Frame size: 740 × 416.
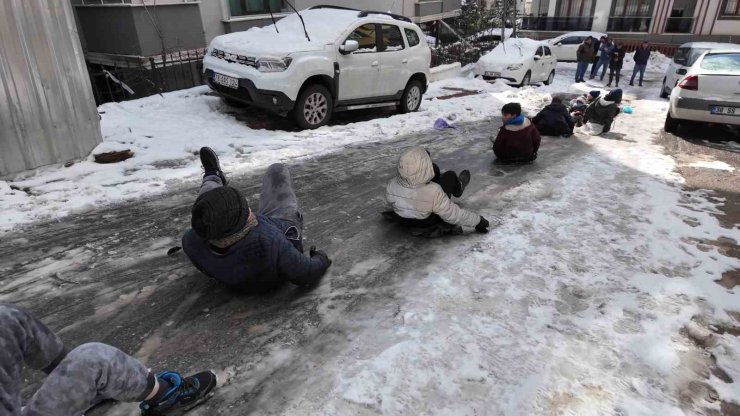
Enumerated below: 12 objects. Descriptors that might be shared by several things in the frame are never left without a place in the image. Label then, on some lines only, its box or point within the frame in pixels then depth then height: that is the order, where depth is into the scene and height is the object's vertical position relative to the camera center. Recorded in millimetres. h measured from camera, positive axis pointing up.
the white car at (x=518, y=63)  14953 -1334
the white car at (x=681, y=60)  13305 -1095
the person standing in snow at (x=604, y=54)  17047 -1175
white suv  7359 -712
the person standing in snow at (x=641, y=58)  16531 -1260
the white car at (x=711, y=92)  8086 -1202
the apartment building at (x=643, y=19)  25703 +78
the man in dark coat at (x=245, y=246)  2674 -1397
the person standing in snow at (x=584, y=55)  16938 -1200
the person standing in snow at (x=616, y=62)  16328 -1392
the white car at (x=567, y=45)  23298 -1170
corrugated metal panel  4859 -720
